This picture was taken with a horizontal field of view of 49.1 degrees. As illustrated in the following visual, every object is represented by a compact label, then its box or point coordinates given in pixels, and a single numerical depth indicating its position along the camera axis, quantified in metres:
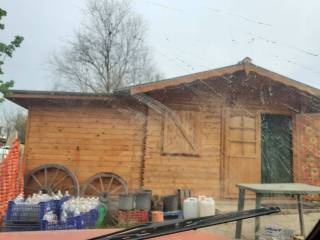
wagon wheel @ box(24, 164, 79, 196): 8.46
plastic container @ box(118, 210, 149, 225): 7.27
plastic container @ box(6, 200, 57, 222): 6.37
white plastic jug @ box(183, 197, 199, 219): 7.49
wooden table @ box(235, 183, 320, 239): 5.03
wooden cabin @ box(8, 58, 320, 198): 8.73
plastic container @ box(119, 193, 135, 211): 7.34
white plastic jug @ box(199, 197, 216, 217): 7.33
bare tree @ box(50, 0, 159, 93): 23.81
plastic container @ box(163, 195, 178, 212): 8.02
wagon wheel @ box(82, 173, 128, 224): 8.57
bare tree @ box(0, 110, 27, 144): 19.69
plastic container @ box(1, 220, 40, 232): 6.22
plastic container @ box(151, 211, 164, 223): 7.10
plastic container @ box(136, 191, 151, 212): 7.52
